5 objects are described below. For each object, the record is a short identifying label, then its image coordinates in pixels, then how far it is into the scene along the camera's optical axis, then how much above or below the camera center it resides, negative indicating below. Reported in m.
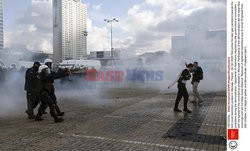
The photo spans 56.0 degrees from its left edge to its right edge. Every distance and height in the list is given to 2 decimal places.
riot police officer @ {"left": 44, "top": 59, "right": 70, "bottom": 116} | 6.73 -0.11
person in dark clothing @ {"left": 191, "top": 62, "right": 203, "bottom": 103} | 9.41 -0.32
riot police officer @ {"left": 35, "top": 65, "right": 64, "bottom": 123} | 6.45 -0.49
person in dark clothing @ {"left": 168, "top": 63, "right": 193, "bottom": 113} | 7.65 -0.45
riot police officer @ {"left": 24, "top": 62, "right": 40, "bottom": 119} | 6.85 -0.51
